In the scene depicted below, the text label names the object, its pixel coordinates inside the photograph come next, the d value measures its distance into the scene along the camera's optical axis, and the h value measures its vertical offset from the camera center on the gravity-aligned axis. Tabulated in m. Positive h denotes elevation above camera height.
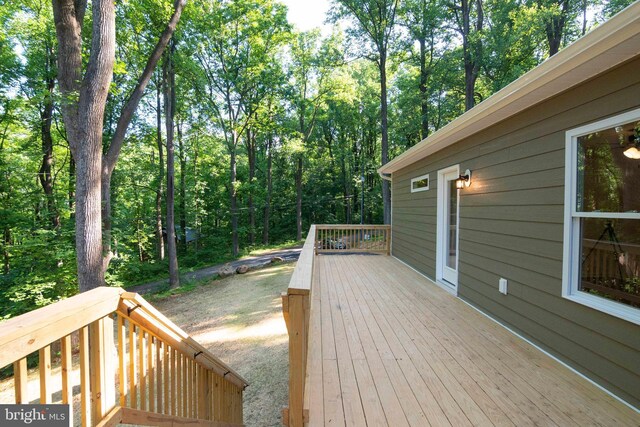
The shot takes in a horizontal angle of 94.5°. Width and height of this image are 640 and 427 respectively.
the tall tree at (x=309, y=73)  14.62 +7.00
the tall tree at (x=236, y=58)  11.89 +6.50
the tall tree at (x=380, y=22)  11.79 +7.47
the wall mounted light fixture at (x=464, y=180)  4.11 +0.36
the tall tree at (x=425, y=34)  11.93 +7.55
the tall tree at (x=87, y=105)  4.84 +1.74
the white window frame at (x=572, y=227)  2.35 -0.18
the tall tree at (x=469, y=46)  10.48 +5.70
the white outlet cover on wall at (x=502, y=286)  3.28 -0.90
